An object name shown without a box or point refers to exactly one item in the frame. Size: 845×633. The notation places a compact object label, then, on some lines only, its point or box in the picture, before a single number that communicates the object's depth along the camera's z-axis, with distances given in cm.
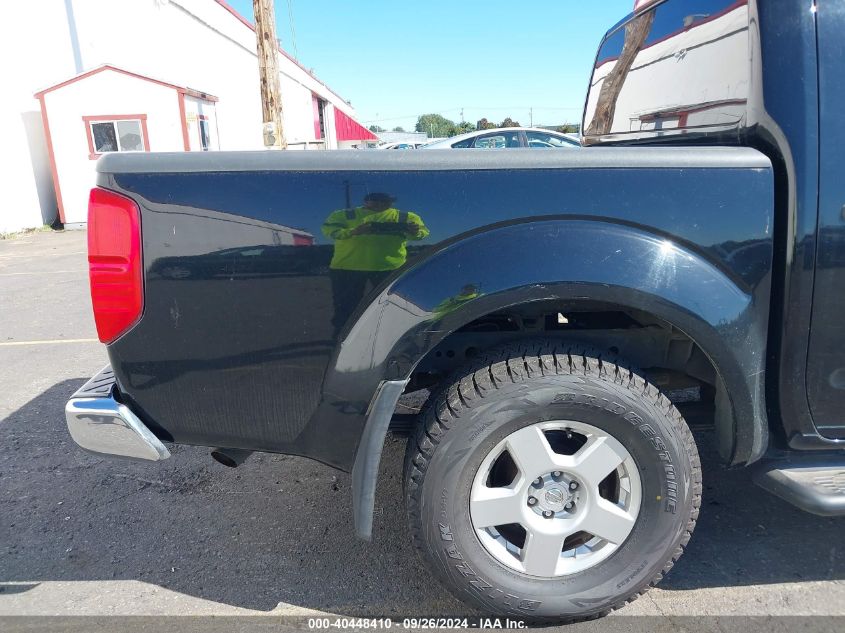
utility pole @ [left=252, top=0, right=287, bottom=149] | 971
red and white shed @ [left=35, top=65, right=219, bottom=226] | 1355
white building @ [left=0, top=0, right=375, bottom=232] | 1345
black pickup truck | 187
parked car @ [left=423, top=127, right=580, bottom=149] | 1084
